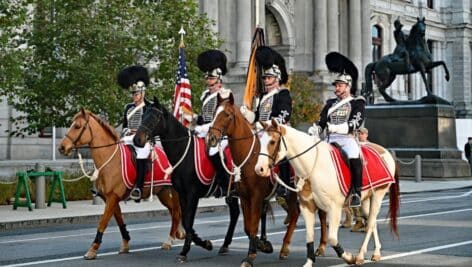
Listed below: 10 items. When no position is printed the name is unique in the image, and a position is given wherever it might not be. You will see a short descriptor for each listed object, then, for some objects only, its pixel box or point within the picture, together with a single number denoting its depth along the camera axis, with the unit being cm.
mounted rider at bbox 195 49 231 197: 1331
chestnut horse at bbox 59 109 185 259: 1364
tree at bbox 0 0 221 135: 2898
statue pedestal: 3872
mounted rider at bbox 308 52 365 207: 1214
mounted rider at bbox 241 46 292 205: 1293
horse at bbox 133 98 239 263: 1288
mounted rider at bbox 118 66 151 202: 1394
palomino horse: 1132
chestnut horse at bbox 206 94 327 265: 1194
